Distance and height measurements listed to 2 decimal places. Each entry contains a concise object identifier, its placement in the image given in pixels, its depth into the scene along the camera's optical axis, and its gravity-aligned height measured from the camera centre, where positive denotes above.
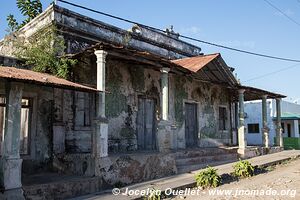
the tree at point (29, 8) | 14.99 +5.85
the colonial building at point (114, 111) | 7.99 +0.46
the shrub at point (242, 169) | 9.79 -1.48
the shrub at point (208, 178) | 8.29 -1.50
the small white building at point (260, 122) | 24.09 +0.13
